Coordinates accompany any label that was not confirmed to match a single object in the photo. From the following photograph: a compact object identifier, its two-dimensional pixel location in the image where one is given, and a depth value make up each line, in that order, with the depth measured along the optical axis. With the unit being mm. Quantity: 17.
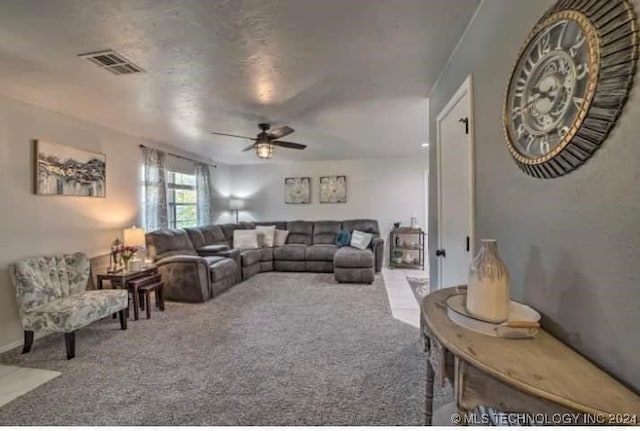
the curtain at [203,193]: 6488
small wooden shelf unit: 6777
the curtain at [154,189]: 4941
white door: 1947
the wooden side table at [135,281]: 3609
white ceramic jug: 1048
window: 5773
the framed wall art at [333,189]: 7367
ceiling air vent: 2190
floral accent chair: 2752
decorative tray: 992
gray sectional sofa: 4398
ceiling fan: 3840
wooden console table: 689
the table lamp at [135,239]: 4082
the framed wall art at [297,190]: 7555
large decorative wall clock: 800
